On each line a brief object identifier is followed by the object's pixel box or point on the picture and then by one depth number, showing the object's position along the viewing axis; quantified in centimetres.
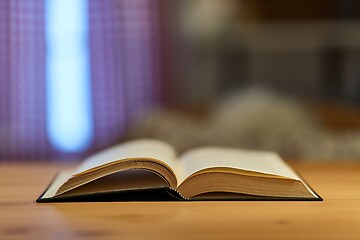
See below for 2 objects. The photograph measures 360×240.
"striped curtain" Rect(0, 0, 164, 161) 335
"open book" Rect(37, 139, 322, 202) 91
